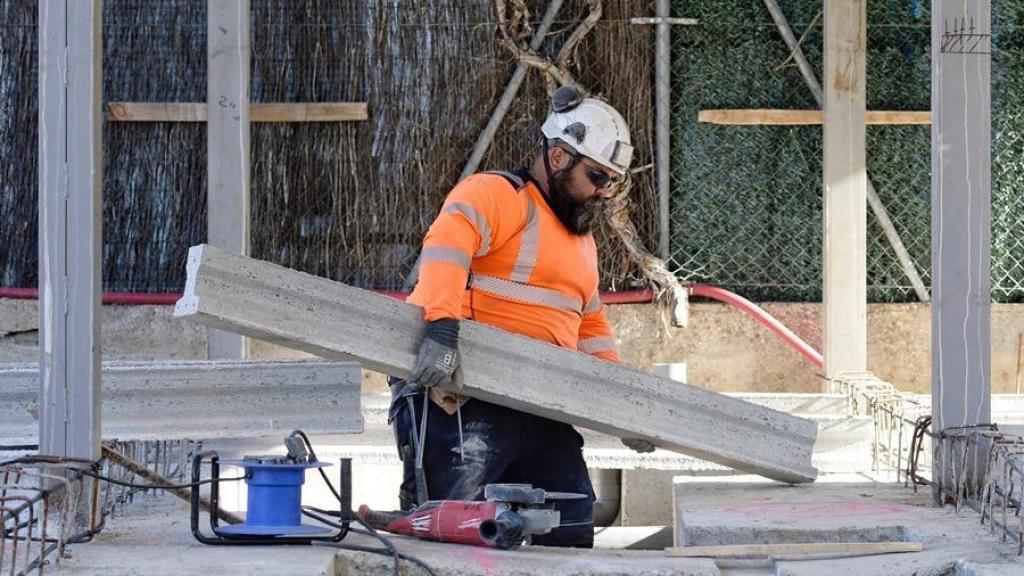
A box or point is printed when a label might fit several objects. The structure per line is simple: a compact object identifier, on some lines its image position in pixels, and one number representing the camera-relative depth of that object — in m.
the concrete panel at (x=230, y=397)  13.31
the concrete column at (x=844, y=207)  19.67
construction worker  10.80
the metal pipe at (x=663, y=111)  22.91
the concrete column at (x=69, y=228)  9.83
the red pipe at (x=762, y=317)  21.78
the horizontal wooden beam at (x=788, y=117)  22.55
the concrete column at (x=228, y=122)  18.02
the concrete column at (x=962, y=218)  11.59
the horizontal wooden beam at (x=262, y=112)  22.91
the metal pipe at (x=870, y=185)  22.70
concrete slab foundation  9.52
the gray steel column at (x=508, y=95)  22.86
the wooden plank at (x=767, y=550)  10.00
